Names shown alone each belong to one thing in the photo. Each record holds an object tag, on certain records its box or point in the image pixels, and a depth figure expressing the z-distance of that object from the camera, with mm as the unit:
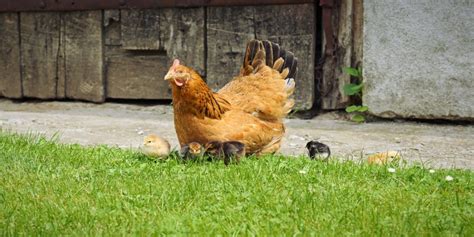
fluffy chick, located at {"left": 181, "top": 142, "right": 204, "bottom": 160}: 4621
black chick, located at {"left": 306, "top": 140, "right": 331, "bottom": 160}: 4797
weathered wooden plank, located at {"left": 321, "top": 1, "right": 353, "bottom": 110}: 6660
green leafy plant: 6570
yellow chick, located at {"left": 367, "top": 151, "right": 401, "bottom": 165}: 4631
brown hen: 4828
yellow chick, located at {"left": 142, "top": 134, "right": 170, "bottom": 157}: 4723
